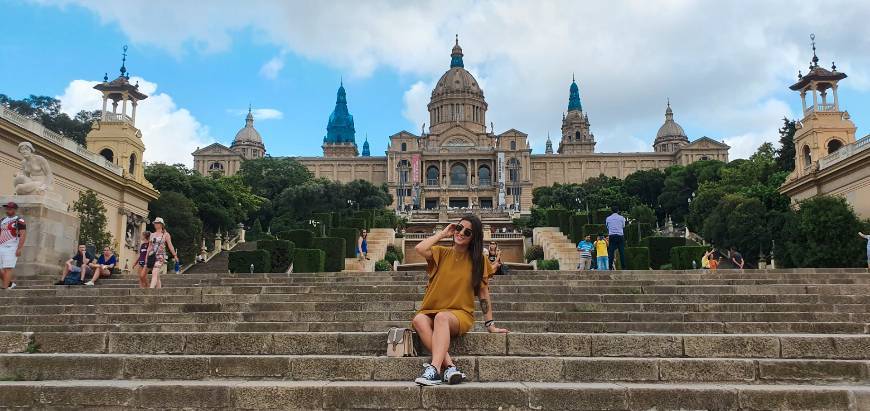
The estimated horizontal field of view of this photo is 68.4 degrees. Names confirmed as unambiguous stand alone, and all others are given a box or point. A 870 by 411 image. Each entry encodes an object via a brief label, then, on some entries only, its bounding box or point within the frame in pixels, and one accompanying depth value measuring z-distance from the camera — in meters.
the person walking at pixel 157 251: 12.65
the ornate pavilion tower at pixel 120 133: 39.62
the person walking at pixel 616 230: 17.61
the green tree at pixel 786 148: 48.06
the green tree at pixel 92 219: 27.97
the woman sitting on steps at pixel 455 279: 6.05
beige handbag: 6.05
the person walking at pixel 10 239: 12.16
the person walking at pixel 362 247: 25.55
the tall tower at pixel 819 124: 39.25
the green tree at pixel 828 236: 29.23
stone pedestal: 14.43
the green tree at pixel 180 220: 37.53
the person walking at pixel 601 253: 18.60
